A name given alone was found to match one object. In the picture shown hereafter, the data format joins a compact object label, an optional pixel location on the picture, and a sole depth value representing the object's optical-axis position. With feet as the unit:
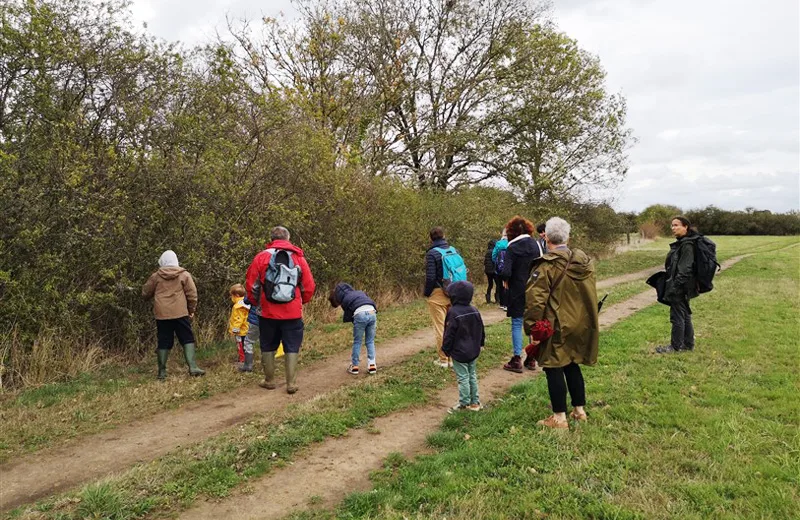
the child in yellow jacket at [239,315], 24.21
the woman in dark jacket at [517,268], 22.11
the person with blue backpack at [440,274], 22.40
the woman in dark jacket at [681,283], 22.97
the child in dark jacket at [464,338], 17.16
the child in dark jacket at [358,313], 22.18
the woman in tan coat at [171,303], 22.31
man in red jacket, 19.86
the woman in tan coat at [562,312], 14.78
